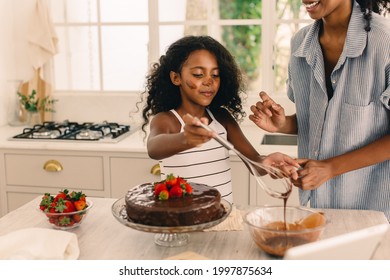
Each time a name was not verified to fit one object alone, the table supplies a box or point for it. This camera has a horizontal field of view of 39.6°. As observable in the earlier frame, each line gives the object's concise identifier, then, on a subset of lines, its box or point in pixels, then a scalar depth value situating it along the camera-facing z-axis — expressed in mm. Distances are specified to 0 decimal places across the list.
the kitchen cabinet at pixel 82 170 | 2447
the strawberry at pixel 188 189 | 1332
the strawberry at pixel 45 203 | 1410
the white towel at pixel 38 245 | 1198
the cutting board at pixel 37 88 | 3059
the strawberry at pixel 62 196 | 1415
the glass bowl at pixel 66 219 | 1386
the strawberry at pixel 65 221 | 1386
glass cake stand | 1215
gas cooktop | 2617
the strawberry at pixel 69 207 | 1394
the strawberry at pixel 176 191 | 1311
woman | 1540
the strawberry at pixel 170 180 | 1325
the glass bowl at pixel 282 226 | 1188
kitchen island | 1259
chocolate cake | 1232
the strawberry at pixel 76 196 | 1427
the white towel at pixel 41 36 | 2969
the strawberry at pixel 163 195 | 1292
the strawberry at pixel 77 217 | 1400
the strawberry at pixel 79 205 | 1400
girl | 1729
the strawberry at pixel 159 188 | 1314
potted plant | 2982
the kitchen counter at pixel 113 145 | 2406
